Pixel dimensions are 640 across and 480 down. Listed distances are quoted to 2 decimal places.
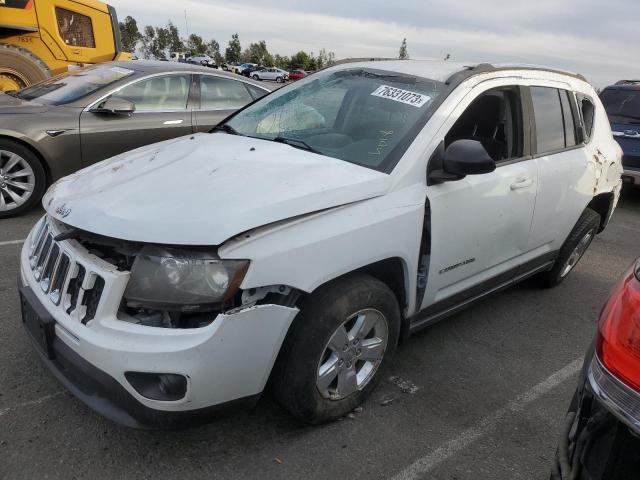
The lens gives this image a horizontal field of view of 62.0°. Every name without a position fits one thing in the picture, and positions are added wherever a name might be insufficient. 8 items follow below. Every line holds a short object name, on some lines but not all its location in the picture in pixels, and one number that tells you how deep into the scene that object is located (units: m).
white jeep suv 2.03
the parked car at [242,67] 56.34
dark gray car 5.14
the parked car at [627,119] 8.02
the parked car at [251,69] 54.41
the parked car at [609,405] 1.41
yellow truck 9.27
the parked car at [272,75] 51.64
